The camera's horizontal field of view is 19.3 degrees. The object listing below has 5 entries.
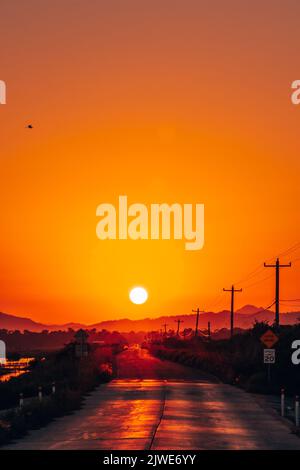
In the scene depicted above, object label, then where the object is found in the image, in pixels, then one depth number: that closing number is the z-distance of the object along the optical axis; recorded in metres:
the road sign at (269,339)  47.19
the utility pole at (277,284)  66.64
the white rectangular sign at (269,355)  43.53
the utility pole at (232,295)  104.20
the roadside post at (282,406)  36.47
